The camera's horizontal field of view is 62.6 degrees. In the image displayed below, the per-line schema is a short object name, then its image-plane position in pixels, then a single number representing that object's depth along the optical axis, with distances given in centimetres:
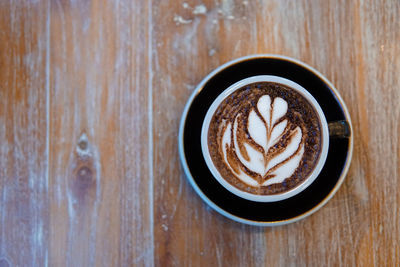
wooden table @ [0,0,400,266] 72
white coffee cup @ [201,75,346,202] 62
